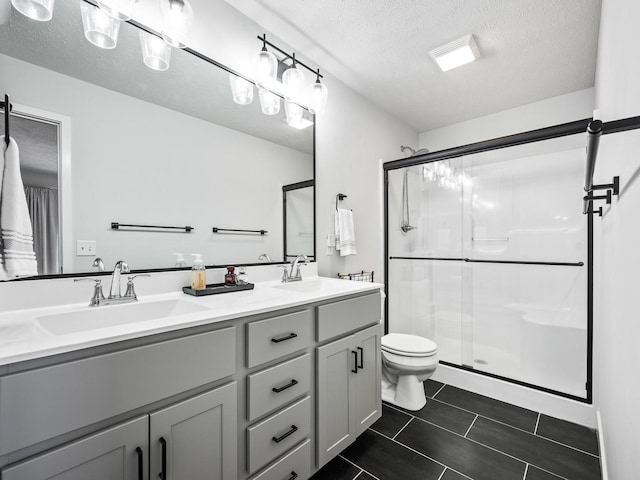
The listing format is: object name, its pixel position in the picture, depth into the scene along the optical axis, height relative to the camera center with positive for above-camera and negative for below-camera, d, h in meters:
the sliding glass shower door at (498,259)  2.11 -0.19
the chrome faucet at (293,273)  1.89 -0.24
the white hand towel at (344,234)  2.26 +0.02
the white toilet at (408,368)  2.01 -0.90
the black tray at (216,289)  1.39 -0.26
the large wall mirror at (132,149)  1.11 +0.41
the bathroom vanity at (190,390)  0.72 -0.48
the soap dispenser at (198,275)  1.42 -0.18
